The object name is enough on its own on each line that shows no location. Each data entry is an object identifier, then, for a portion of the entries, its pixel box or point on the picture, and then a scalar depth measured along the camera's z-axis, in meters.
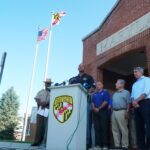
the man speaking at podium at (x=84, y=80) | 6.48
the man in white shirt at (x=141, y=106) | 5.37
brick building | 9.09
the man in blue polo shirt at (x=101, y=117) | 5.76
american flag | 19.45
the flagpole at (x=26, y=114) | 19.41
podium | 4.89
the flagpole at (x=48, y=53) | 17.51
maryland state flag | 19.22
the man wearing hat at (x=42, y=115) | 6.82
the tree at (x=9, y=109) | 32.69
